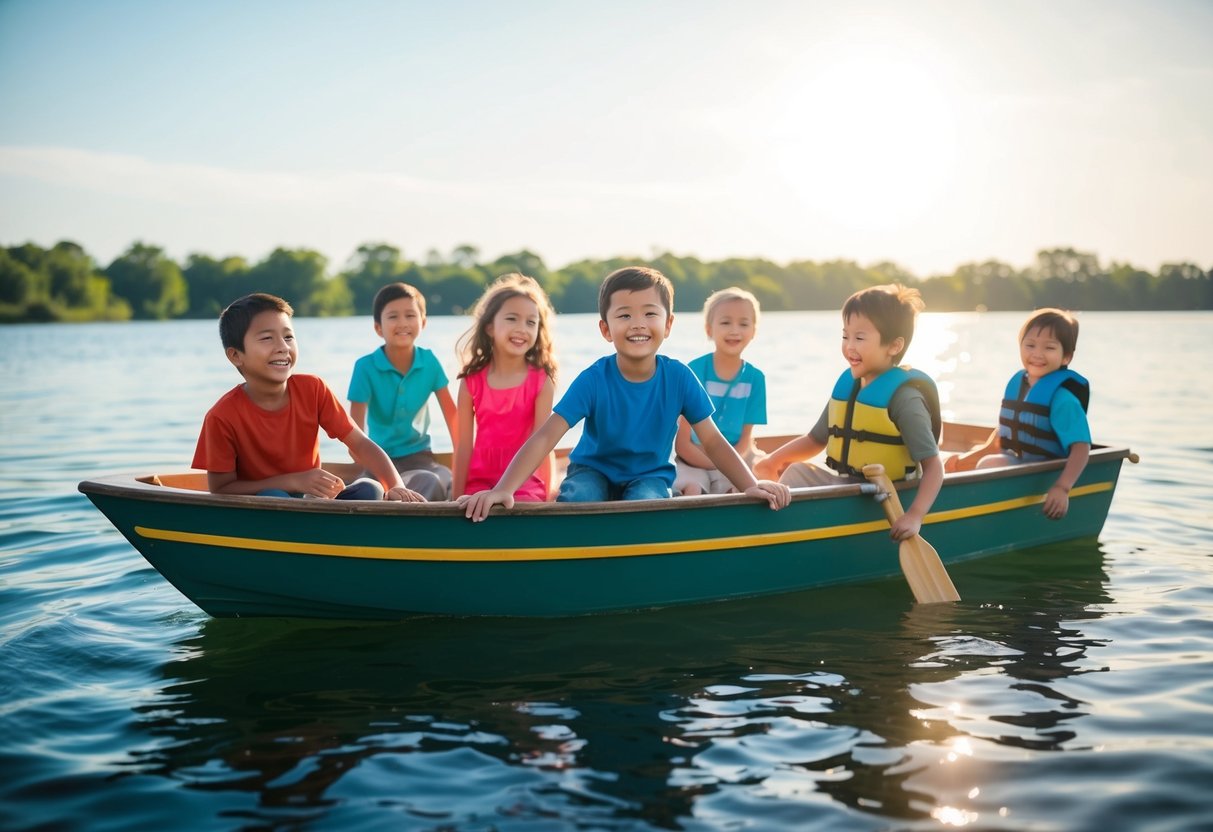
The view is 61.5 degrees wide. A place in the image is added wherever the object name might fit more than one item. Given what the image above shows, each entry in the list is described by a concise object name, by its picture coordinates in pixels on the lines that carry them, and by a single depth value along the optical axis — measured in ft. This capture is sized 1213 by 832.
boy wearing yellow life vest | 15.14
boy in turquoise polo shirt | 17.66
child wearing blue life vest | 17.71
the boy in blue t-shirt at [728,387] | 17.57
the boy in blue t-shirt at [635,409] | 13.58
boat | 12.57
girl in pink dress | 14.73
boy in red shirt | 13.10
